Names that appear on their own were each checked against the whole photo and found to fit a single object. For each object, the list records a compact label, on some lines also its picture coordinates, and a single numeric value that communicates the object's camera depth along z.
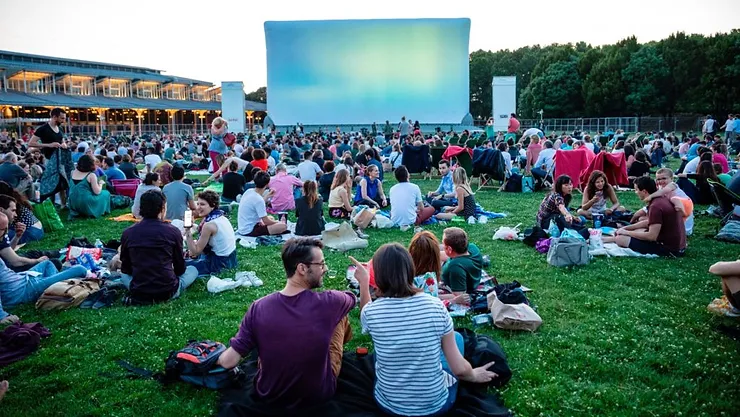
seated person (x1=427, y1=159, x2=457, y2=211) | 10.00
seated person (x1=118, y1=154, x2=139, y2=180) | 12.56
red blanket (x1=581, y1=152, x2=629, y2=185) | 11.29
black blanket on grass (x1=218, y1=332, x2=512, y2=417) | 3.13
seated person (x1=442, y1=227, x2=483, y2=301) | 5.14
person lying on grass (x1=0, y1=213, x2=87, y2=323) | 5.18
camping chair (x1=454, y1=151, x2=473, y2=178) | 13.62
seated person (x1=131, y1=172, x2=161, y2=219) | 8.30
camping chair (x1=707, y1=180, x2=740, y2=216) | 7.75
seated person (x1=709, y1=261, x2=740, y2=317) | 4.36
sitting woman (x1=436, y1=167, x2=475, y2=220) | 9.30
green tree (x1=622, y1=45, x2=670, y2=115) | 42.72
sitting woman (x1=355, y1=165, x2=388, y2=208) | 10.34
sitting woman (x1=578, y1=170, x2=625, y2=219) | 8.34
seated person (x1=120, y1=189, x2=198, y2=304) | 5.12
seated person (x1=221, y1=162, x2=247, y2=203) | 10.79
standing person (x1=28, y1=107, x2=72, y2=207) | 9.28
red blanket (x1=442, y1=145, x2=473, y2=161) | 13.59
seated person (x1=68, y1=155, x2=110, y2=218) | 9.78
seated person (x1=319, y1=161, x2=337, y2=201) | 11.03
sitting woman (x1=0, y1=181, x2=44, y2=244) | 6.78
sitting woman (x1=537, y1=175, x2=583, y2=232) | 7.25
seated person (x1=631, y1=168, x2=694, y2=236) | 6.61
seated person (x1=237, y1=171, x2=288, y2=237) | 8.05
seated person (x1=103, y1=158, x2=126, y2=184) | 11.90
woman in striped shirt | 2.97
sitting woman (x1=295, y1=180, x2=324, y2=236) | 7.79
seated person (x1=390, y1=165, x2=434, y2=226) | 8.74
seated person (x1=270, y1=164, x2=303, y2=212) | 10.20
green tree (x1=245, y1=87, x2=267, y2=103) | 96.81
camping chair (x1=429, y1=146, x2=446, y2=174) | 15.12
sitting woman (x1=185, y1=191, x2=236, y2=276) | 6.05
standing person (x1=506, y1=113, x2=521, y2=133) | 20.67
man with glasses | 2.98
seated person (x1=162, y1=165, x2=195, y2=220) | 8.33
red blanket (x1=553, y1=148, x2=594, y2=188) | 11.96
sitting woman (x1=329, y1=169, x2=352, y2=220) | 9.59
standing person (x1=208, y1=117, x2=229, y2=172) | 12.88
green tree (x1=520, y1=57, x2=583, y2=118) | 49.03
